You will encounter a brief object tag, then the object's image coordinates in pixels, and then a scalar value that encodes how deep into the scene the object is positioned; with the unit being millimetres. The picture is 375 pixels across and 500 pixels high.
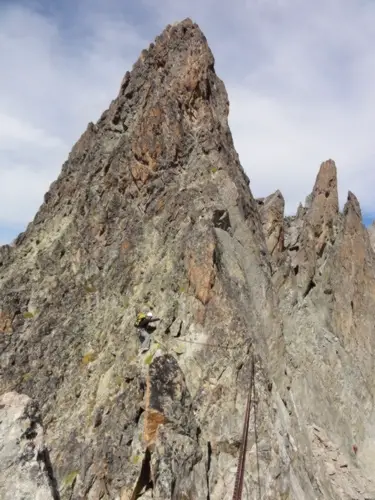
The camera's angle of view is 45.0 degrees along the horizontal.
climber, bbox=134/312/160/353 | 22266
